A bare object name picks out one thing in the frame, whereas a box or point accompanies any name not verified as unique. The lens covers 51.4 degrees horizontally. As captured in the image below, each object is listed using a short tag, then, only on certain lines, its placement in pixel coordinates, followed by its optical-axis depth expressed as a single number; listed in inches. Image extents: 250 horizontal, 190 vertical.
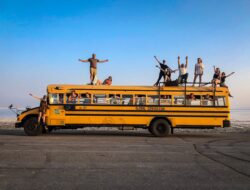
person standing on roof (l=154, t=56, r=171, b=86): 549.4
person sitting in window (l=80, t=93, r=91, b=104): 516.4
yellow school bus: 511.2
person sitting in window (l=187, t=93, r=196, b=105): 519.6
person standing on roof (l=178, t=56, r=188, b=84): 532.4
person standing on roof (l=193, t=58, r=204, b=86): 556.1
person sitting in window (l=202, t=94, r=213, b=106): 520.4
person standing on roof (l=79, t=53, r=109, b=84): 566.8
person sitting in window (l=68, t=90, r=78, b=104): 515.2
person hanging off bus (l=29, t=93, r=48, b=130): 501.7
